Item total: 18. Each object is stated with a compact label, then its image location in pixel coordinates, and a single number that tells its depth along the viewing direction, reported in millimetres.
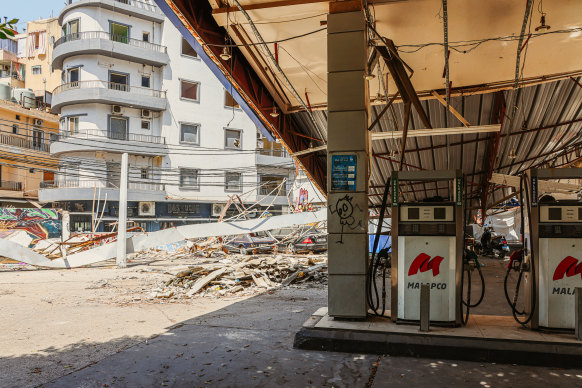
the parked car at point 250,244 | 25219
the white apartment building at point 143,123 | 34188
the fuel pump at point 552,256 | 5219
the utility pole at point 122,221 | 18250
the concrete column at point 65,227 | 26247
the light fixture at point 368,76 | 6145
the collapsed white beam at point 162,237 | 17375
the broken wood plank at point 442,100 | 9883
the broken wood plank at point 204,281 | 11494
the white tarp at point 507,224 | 32016
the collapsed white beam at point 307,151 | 12855
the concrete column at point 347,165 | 5891
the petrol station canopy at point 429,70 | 7414
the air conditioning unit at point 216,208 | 38406
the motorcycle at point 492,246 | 22281
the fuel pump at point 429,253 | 5473
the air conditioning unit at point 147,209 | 35594
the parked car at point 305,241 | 24911
